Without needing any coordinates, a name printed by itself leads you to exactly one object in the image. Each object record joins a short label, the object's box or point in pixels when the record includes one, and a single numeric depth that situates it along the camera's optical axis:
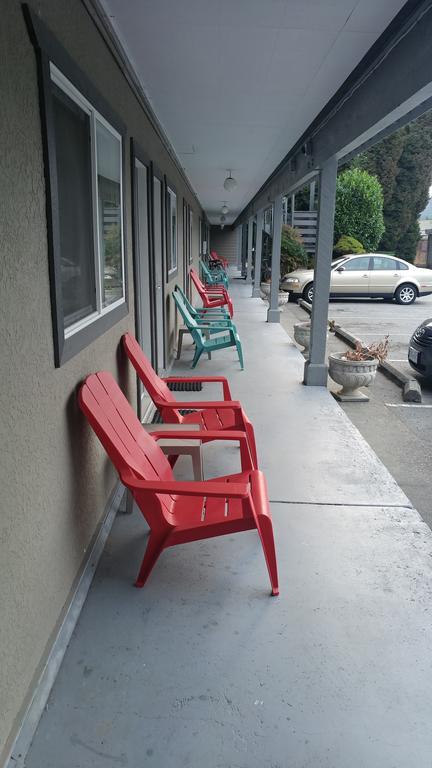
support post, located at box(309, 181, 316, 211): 19.60
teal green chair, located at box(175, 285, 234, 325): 7.58
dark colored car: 6.20
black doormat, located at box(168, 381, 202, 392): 5.33
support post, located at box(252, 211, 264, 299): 12.19
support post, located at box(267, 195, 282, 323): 8.66
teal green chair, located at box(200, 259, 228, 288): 14.51
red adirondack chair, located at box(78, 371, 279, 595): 2.19
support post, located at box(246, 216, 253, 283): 17.30
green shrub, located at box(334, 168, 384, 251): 19.94
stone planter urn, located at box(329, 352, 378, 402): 5.50
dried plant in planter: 5.58
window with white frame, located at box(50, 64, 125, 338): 2.22
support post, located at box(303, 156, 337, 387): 5.15
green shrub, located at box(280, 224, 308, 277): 17.06
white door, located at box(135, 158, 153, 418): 4.48
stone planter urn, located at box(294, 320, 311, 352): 7.25
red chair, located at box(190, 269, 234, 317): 9.56
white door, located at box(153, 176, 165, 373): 5.31
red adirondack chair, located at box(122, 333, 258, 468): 3.34
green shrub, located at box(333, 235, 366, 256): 19.61
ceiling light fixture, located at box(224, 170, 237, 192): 6.97
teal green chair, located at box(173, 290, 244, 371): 6.19
